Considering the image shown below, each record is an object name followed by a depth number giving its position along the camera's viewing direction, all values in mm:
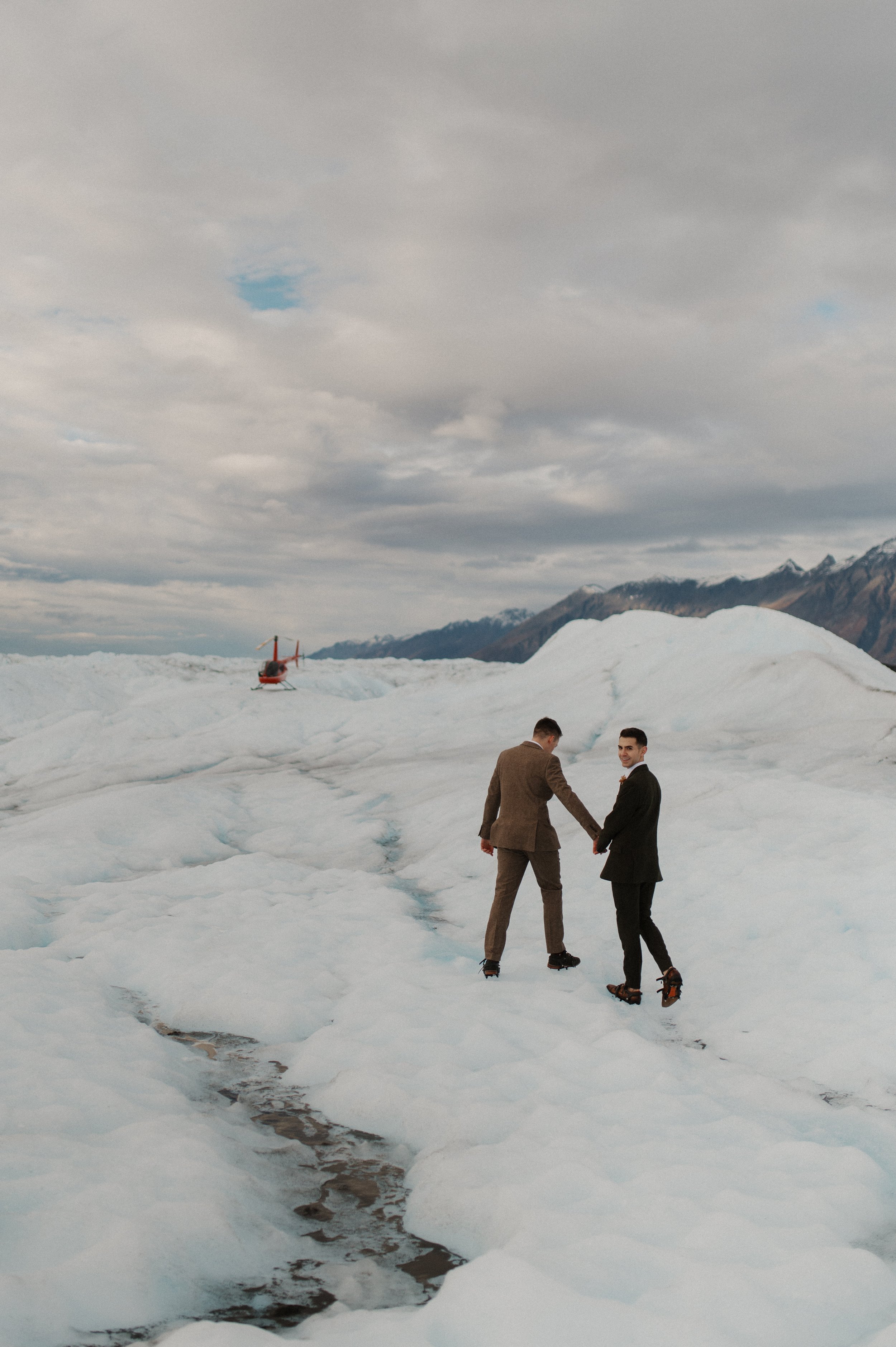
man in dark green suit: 8531
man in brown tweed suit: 9164
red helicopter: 69750
